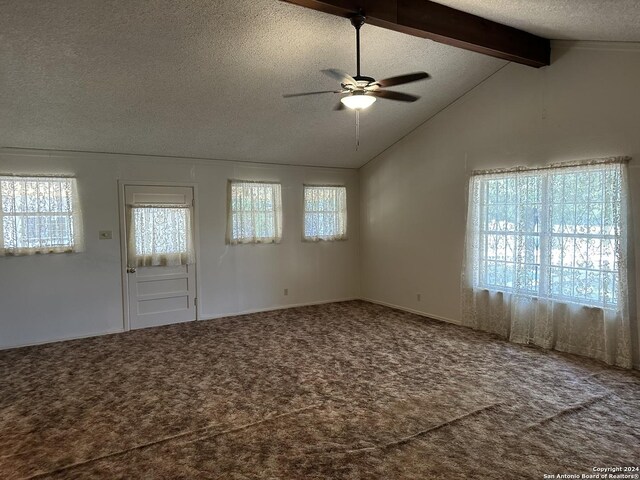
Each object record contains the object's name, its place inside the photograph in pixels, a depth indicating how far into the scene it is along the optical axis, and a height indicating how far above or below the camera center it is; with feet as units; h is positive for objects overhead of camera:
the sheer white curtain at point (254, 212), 20.42 +1.12
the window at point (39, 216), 15.80 +0.87
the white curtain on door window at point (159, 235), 18.25 +0.02
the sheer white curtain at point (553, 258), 13.05 -0.99
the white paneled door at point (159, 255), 18.26 -0.87
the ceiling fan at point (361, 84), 9.95 +3.70
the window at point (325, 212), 22.74 +1.20
